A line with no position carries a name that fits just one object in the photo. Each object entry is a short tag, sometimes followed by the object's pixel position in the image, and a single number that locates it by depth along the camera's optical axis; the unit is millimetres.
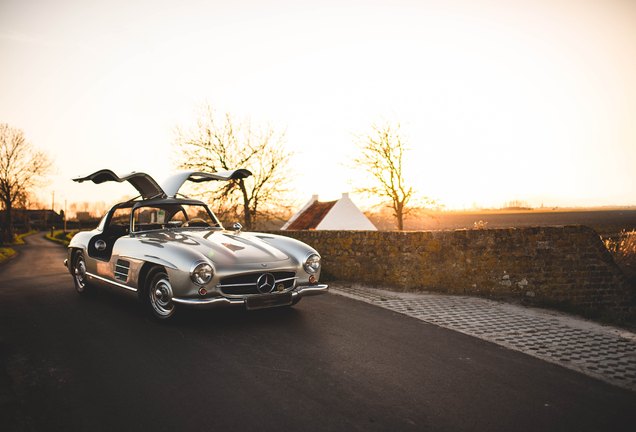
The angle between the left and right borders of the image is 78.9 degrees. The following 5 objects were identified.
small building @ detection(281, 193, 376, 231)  26391
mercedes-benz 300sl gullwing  4406
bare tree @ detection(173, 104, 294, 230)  25109
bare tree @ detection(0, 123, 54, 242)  41688
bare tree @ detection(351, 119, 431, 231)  29891
